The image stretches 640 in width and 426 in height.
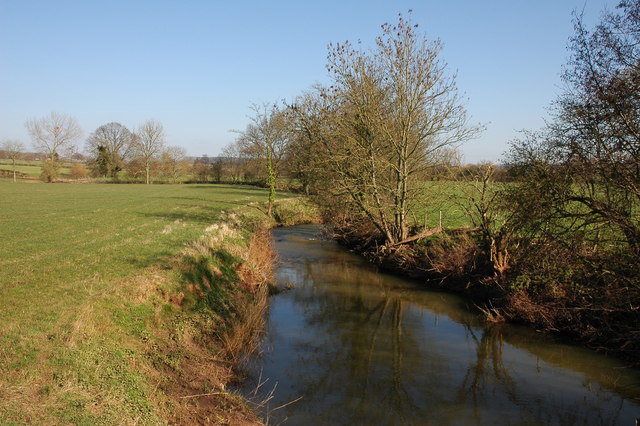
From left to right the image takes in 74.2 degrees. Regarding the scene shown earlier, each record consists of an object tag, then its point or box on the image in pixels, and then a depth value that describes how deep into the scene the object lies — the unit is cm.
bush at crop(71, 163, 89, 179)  7285
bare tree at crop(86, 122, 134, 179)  7681
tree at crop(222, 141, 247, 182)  7225
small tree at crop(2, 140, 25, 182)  6669
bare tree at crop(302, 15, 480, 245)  1855
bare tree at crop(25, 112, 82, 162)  7438
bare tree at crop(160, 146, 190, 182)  7844
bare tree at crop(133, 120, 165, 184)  7825
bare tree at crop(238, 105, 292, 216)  5481
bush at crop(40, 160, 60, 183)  6444
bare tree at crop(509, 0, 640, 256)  939
